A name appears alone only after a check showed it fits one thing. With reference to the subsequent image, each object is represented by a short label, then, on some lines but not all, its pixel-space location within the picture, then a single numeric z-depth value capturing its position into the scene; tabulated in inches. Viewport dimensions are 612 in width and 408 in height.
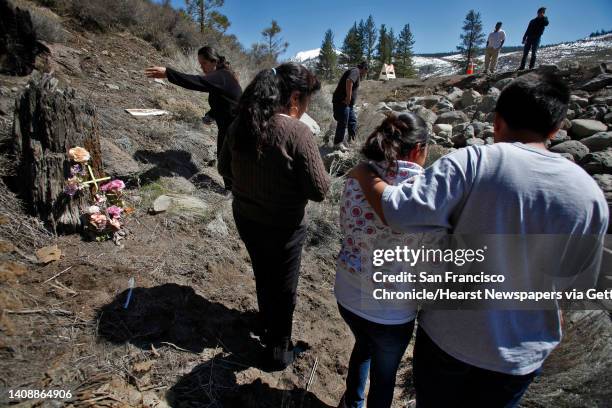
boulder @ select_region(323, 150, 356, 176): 229.1
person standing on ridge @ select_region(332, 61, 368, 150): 245.8
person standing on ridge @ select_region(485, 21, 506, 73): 488.1
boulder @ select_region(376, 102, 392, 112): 415.8
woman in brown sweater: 67.9
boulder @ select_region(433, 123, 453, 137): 327.0
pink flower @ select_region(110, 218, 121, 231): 117.8
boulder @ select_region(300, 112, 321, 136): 317.6
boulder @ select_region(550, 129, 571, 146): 279.7
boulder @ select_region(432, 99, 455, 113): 424.5
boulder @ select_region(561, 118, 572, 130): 304.8
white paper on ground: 216.8
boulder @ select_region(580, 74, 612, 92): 386.0
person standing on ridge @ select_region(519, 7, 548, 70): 415.2
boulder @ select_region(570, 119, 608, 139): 288.6
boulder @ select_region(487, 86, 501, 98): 424.2
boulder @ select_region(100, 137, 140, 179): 141.6
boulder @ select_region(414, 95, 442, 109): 465.4
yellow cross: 116.9
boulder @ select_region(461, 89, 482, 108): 442.6
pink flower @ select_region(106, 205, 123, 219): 119.0
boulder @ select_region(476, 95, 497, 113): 389.0
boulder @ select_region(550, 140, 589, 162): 247.4
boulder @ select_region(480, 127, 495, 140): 307.9
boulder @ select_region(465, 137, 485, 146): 293.1
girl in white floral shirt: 52.2
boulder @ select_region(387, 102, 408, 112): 434.9
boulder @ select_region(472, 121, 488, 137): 322.8
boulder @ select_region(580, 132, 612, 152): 267.1
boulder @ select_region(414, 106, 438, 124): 358.8
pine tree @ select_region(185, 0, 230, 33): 692.0
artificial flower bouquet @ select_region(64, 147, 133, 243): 113.3
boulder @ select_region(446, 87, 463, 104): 471.7
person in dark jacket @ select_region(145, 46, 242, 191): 140.7
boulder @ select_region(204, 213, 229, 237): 140.3
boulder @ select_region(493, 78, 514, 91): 457.7
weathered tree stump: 110.3
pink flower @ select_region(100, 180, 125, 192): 122.8
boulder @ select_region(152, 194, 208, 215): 140.9
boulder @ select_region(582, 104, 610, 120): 317.1
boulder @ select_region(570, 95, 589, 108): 349.4
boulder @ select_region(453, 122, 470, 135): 327.6
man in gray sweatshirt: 39.5
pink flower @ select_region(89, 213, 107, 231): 113.4
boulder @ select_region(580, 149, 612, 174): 225.9
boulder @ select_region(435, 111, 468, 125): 364.9
